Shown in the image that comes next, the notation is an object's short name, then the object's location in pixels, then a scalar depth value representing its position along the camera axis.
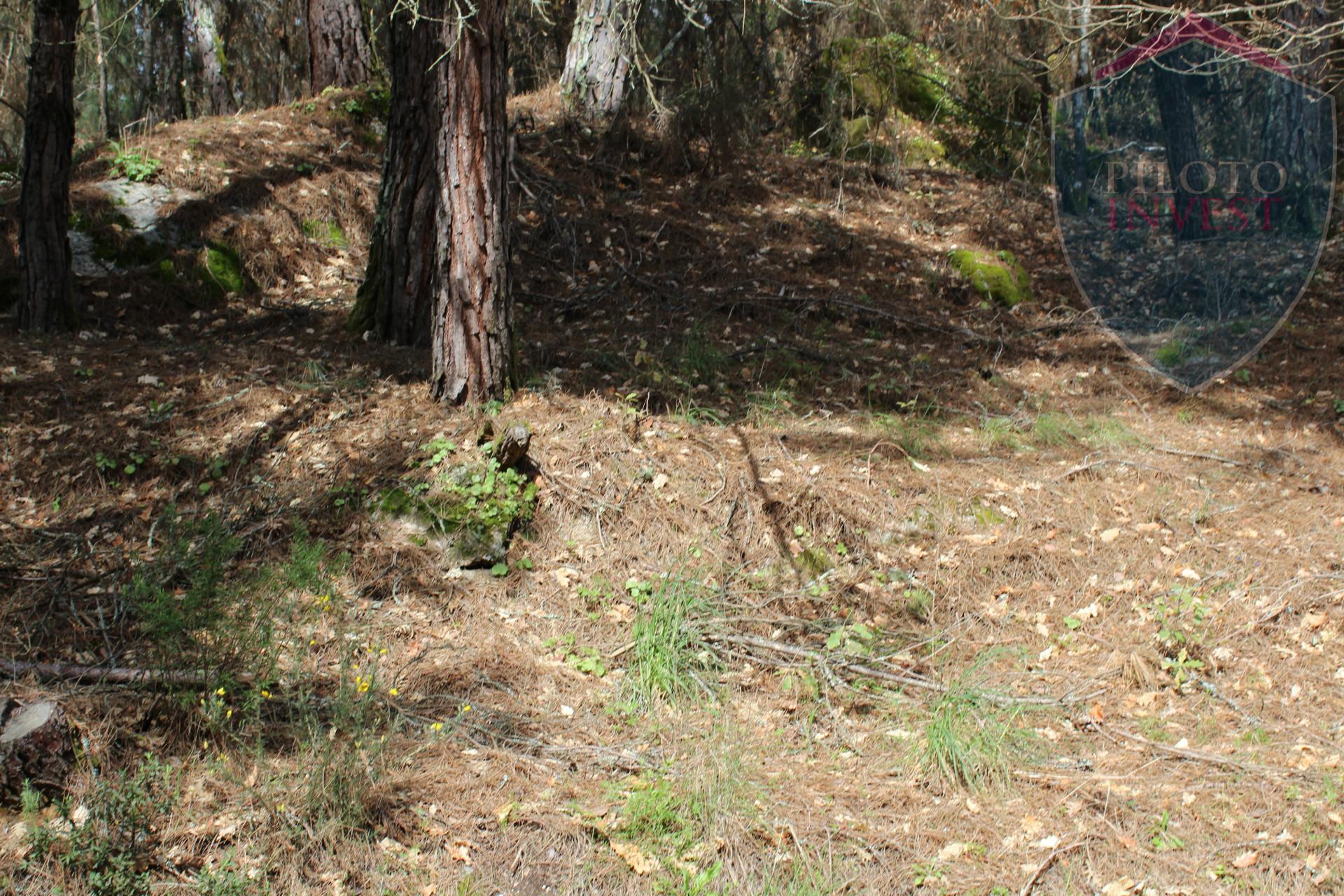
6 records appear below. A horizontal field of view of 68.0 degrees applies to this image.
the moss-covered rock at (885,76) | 11.91
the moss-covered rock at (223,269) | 7.41
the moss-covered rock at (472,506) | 4.81
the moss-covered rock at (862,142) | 11.45
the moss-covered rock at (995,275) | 9.09
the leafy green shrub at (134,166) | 7.85
